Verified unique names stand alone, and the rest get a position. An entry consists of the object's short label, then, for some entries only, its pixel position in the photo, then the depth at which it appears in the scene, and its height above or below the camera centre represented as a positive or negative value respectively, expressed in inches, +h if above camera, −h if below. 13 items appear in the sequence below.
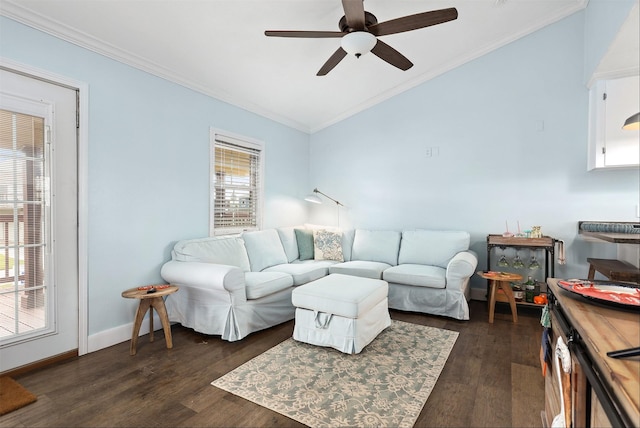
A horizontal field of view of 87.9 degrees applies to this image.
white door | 87.5 -3.8
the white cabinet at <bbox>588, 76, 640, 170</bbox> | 61.7 +25.5
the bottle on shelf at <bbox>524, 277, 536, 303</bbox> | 140.7 -33.4
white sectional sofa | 111.9 -25.6
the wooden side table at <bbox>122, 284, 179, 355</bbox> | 100.4 -30.0
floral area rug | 71.8 -43.7
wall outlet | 173.5 +31.3
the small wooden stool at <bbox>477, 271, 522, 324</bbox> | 130.0 -30.5
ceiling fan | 86.2 +50.4
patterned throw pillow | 172.4 -18.5
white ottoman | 100.2 -32.9
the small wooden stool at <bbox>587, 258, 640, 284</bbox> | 108.2 -19.5
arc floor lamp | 177.6 +6.8
